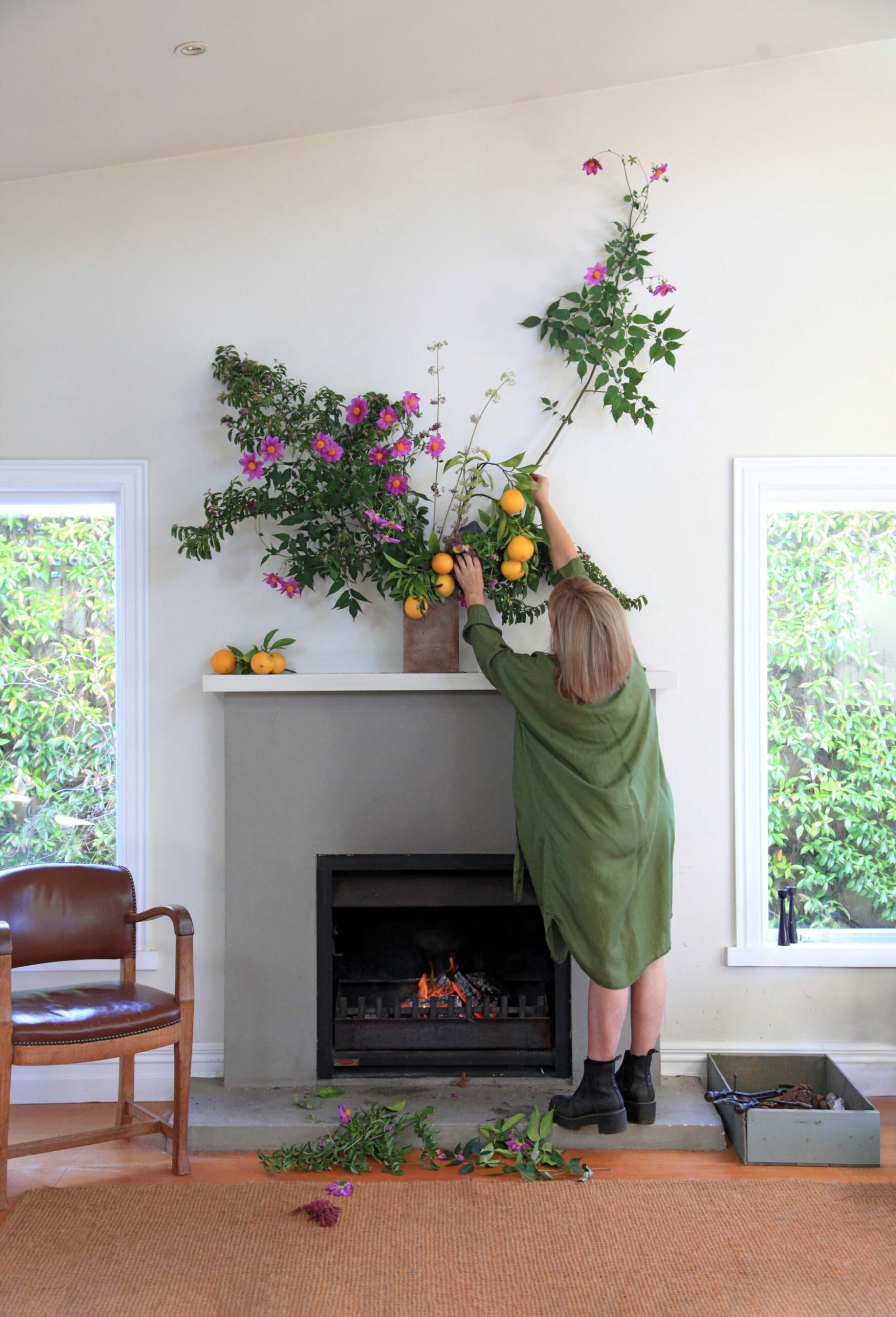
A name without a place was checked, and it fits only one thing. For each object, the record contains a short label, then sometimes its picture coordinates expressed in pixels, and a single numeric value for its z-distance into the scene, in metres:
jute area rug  2.18
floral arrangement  3.02
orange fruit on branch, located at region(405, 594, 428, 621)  3.00
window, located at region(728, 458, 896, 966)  3.38
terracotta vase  3.10
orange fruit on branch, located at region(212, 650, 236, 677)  3.12
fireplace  3.12
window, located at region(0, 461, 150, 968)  3.34
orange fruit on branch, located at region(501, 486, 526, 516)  2.99
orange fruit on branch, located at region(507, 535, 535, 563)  2.98
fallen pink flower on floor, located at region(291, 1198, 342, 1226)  2.46
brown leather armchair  2.53
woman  2.62
